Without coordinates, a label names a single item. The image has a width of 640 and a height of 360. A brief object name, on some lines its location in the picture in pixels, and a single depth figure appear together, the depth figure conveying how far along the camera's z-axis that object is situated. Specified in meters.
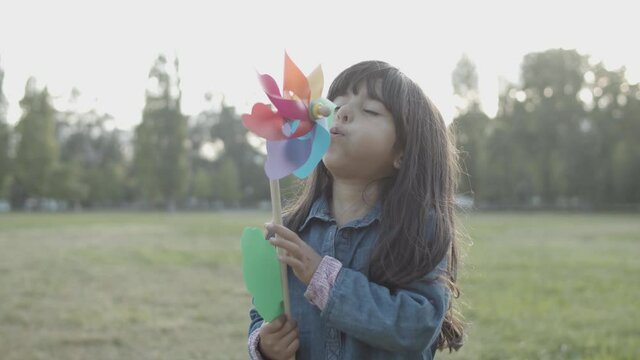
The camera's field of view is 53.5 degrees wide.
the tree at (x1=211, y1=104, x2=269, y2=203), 54.81
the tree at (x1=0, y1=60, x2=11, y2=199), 40.50
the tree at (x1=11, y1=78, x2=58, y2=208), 40.34
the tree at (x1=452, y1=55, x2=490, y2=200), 41.41
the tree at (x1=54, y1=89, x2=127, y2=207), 47.84
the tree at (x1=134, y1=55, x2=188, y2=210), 44.44
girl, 1.46
